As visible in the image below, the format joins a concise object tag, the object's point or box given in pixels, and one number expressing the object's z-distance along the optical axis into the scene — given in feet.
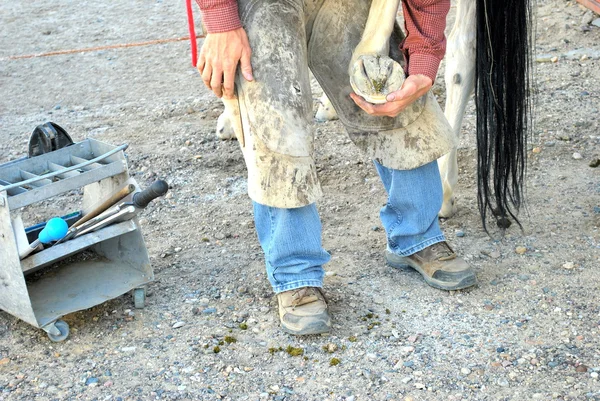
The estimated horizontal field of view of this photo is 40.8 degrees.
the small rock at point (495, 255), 9.22
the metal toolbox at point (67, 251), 7.60
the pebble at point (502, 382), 7.00
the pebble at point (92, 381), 7.29
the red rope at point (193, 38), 7.64
